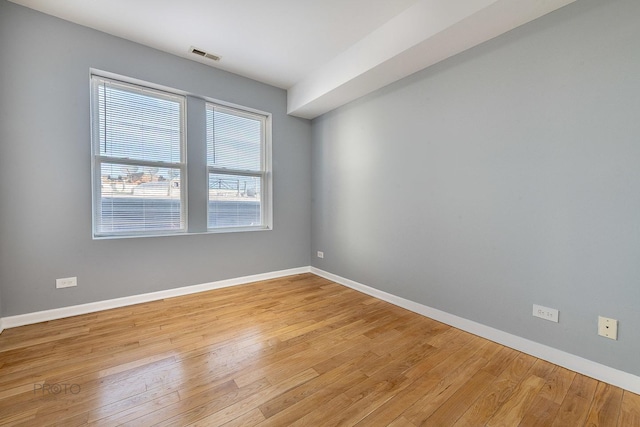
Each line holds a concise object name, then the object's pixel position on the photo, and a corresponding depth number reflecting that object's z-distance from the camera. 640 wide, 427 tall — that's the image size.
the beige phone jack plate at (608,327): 1.64
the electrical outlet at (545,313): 1.88
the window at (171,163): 2.83
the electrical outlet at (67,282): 2.54
